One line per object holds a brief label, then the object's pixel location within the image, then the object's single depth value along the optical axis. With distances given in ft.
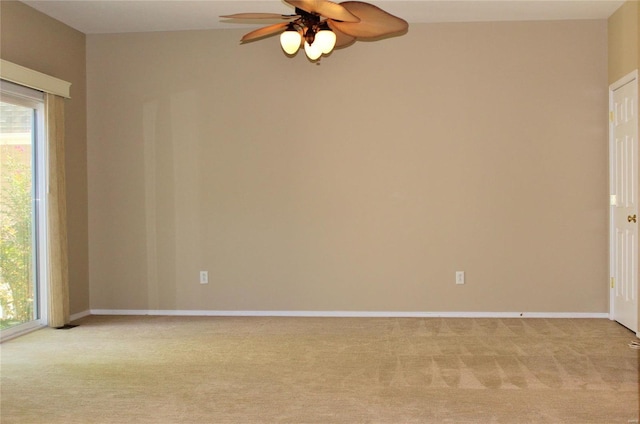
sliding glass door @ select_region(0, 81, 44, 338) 17.78
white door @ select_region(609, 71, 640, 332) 17.95
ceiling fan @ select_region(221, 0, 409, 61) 10.98
